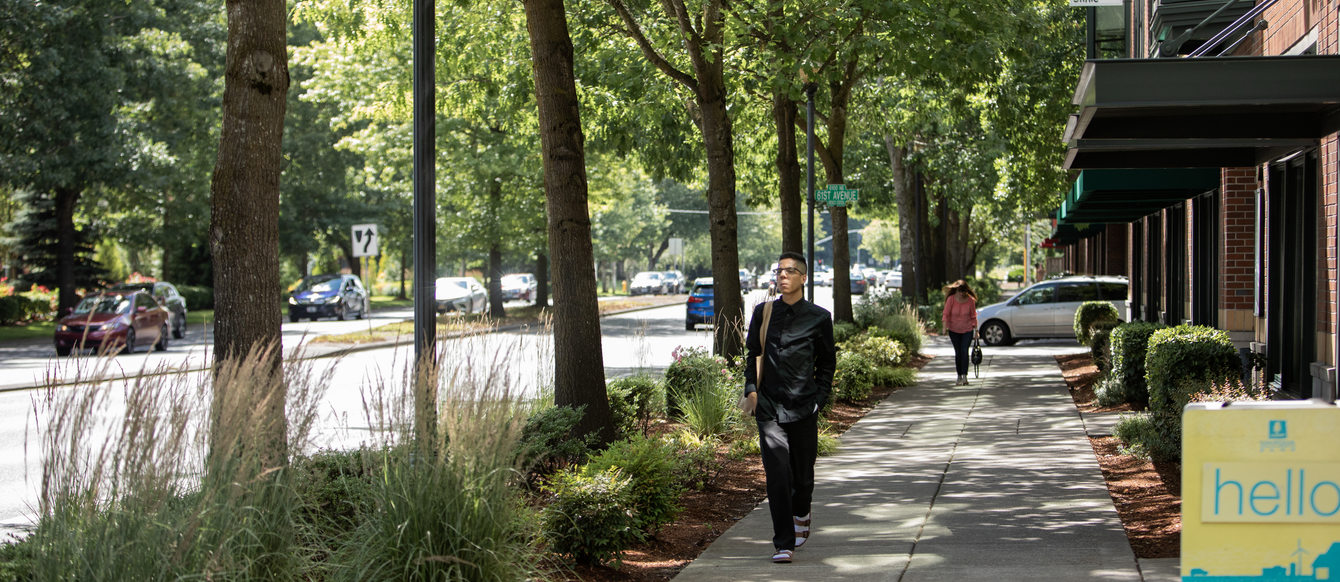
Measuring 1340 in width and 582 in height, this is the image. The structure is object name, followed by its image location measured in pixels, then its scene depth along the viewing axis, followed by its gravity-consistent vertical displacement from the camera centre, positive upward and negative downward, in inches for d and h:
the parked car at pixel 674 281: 3186.5 -16.4
